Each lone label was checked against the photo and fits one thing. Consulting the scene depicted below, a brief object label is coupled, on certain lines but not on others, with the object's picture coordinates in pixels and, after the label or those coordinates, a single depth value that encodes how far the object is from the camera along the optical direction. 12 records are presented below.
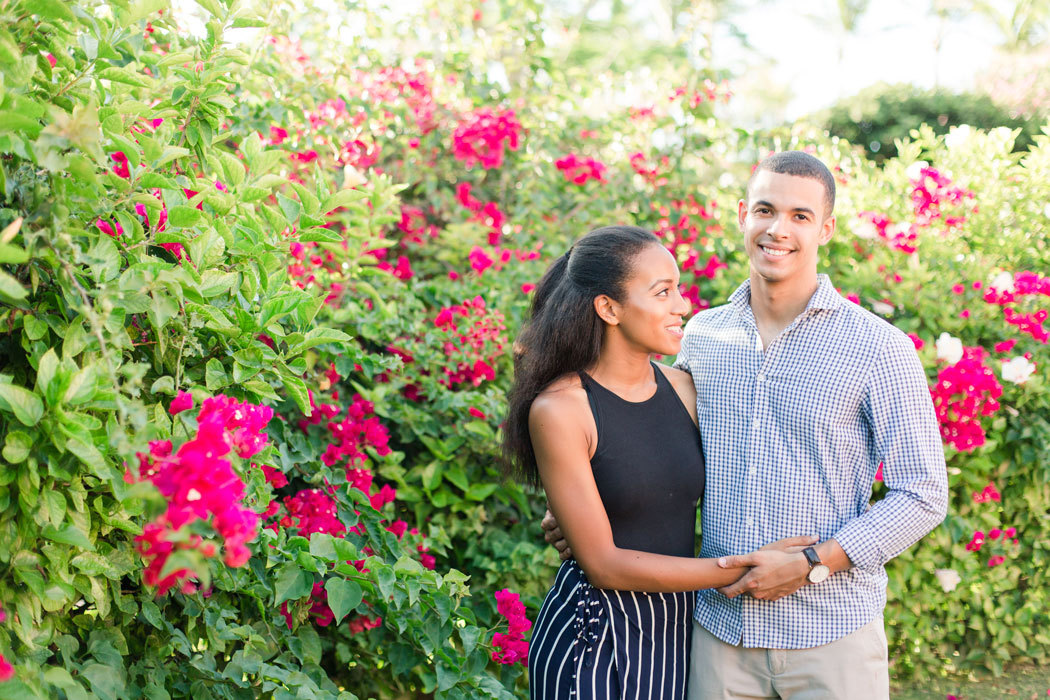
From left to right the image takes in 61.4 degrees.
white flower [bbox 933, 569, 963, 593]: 3.62
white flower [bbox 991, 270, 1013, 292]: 3.70
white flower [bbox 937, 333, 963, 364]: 3.42
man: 2.04
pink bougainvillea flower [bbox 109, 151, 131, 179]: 1.78
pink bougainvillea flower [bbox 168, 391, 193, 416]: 1.38
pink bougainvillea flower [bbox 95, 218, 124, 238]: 1.61
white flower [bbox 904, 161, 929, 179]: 4.28
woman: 2.08
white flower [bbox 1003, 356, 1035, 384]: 3.50
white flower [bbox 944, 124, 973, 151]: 4.65
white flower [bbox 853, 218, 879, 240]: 4.15
